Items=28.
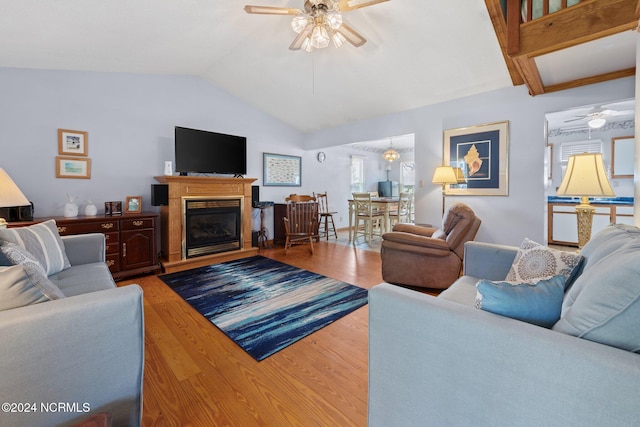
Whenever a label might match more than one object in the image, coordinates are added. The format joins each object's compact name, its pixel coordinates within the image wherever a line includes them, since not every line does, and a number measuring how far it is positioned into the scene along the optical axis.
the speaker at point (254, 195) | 4.79
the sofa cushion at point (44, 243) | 1.69
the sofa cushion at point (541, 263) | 1.32
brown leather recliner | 2.67
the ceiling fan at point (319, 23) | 2.26
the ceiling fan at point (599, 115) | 3.95
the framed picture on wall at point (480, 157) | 3.51
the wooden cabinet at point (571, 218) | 4.29
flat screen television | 3.82
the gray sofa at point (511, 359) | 0.66
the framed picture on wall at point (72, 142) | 3.26
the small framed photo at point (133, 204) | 3.63
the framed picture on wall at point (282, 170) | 5.28
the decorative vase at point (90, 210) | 3.23
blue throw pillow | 0.90
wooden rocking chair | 4.66
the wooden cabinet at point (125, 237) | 3.00
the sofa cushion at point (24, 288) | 0.96
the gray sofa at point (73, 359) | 0.87
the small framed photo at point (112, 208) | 3.44
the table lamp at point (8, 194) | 1.88
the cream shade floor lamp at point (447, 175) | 3.62
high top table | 5.27
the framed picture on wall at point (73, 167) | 3.27
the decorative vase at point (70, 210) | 3.13
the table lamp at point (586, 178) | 1.91
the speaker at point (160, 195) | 3.65
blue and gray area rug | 2.02
